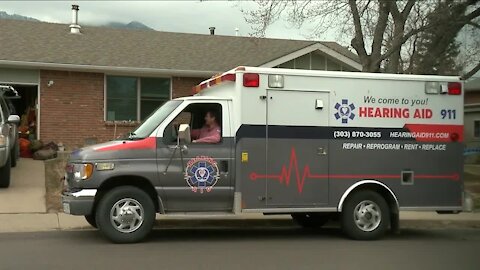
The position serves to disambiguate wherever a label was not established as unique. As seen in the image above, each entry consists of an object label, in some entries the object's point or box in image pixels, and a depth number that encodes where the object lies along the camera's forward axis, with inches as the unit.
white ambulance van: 333.1
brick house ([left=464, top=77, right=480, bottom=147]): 1155.9
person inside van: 347.3
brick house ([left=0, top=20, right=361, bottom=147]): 711.7
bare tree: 602.5
